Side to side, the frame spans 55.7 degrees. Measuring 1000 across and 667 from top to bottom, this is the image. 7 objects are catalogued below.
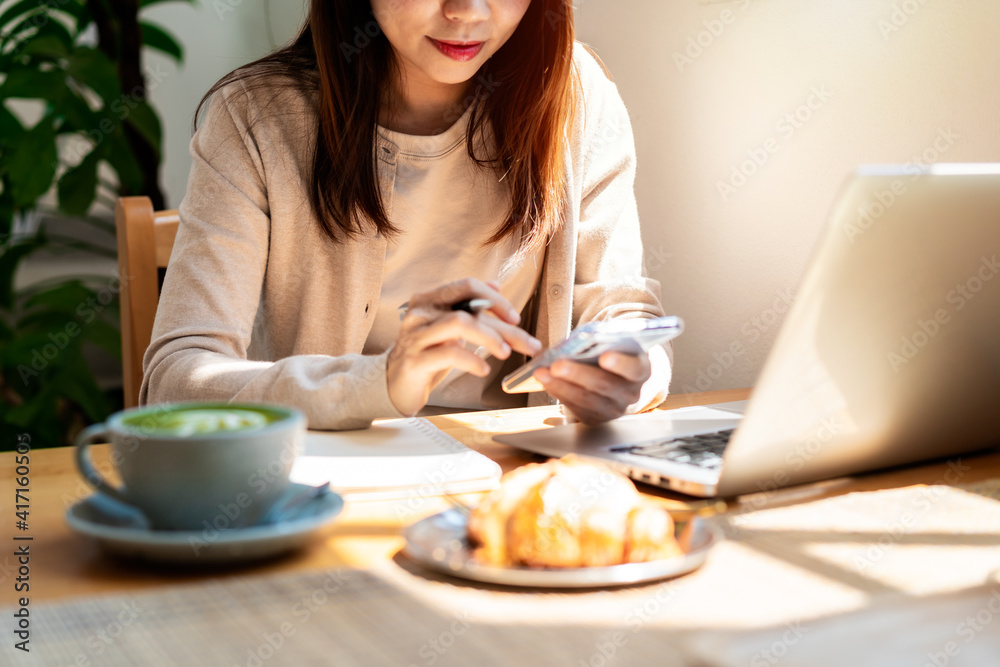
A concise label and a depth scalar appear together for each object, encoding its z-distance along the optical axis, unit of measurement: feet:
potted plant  7.13
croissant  1.64
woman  3.66
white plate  1.59
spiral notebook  2.29
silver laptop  1.84
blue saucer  1.67
